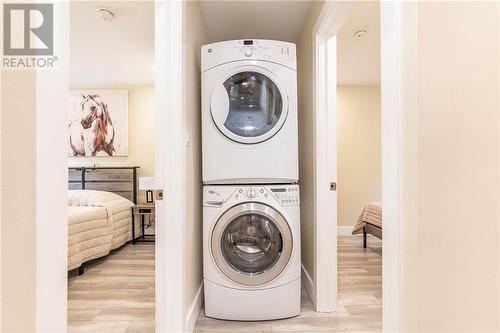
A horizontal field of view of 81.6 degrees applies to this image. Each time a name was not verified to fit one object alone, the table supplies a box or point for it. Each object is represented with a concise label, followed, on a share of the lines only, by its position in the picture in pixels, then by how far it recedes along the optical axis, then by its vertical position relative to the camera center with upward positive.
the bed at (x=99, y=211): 2.96 -0.48
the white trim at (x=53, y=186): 0.54 -0.03
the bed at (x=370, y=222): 3.43 -0.67
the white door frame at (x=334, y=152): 1.02 +0.08
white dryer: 2.00 +0.37
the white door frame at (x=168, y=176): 1.55 -0.04
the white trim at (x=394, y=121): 0.95 +0.17
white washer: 1.95 -0.59
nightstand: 4.12 -0.61
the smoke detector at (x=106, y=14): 2.41 +1.33
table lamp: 4.07 -0.19
